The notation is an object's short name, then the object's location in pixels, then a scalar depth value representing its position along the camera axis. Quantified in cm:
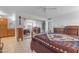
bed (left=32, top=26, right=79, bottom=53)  109
